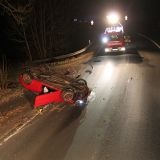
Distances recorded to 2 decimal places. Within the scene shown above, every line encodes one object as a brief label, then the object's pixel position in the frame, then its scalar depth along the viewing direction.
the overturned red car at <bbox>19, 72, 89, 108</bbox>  13.05
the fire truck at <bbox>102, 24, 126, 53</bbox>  26.77
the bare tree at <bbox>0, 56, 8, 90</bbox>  16.75
